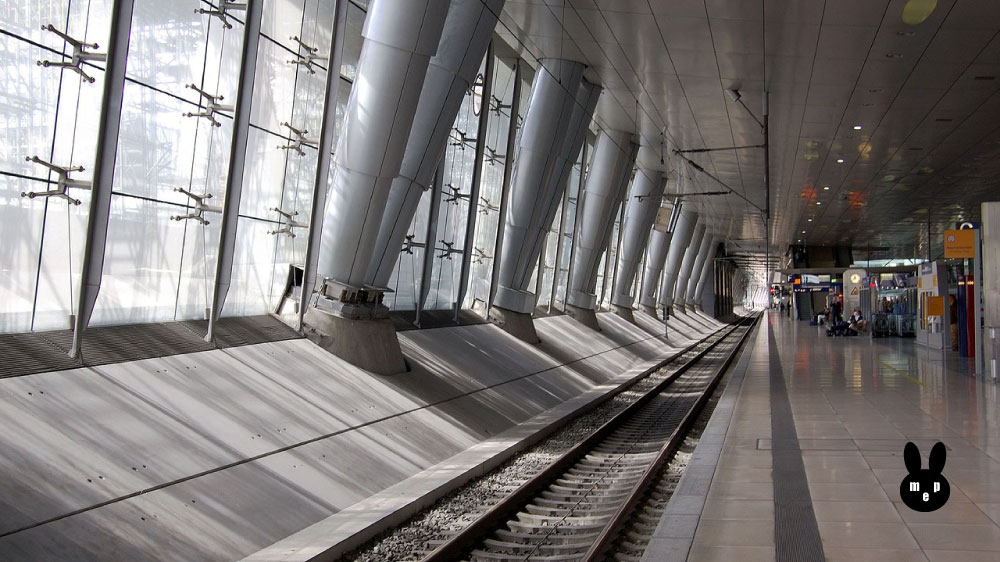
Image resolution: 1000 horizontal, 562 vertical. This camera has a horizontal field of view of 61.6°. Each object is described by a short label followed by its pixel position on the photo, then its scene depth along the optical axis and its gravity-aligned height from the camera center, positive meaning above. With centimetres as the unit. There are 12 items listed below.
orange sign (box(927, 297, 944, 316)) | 2542 +102
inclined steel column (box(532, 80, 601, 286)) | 2278 +488
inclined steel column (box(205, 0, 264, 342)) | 1054 +175
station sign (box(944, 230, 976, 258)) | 1870 +217
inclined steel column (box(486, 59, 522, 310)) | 2050 +347
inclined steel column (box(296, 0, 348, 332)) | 1236 +239
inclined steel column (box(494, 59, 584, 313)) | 2150 +383
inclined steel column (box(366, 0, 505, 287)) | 1391 +336
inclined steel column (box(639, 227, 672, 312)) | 4581 +323
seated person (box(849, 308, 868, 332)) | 4028 +58
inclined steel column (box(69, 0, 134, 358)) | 826 +128
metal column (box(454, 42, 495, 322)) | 1858 +311
